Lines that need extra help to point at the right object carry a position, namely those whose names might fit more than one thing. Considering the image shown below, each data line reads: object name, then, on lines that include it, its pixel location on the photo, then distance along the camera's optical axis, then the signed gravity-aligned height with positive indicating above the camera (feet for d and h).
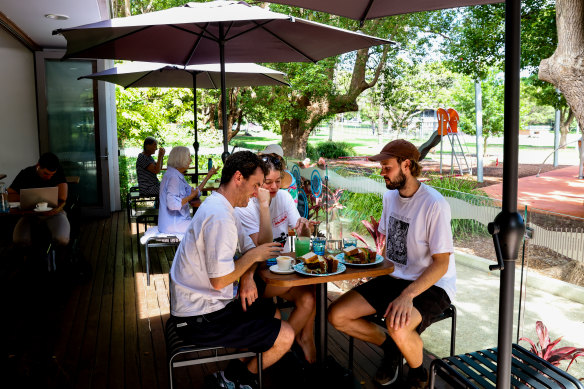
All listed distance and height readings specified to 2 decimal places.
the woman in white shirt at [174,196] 14.87 -1.31
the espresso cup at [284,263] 8.16 -1.84
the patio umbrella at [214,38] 9.87 +2.82
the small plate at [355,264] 8.50 -1.95
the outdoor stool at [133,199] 21.27 -2.03
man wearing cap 8.32 -2.27
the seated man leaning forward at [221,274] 7.23 -1.84
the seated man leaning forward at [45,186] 15.12 -1.40
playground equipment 40.20 +1.96
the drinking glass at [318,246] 9.07 -1.75
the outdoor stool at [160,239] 14.70 -2.56
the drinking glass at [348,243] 9.35 -1.78
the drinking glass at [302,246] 9.09 -1.76
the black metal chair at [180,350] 7.36 -2.97
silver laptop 14.35 -1.27
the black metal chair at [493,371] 6.18 -2.92
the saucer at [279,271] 8.11 -1.97
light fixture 18.17 +5.05
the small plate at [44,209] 14.31 -1.62
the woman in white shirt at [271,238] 9.67 -1.75
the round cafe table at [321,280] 7.80 -2.04
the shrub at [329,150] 72.90 -0.03
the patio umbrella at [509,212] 4.43 -0.58
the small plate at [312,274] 7.95 -1.96
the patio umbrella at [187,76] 17.96 +2.98
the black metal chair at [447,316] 8.89 -3.07
